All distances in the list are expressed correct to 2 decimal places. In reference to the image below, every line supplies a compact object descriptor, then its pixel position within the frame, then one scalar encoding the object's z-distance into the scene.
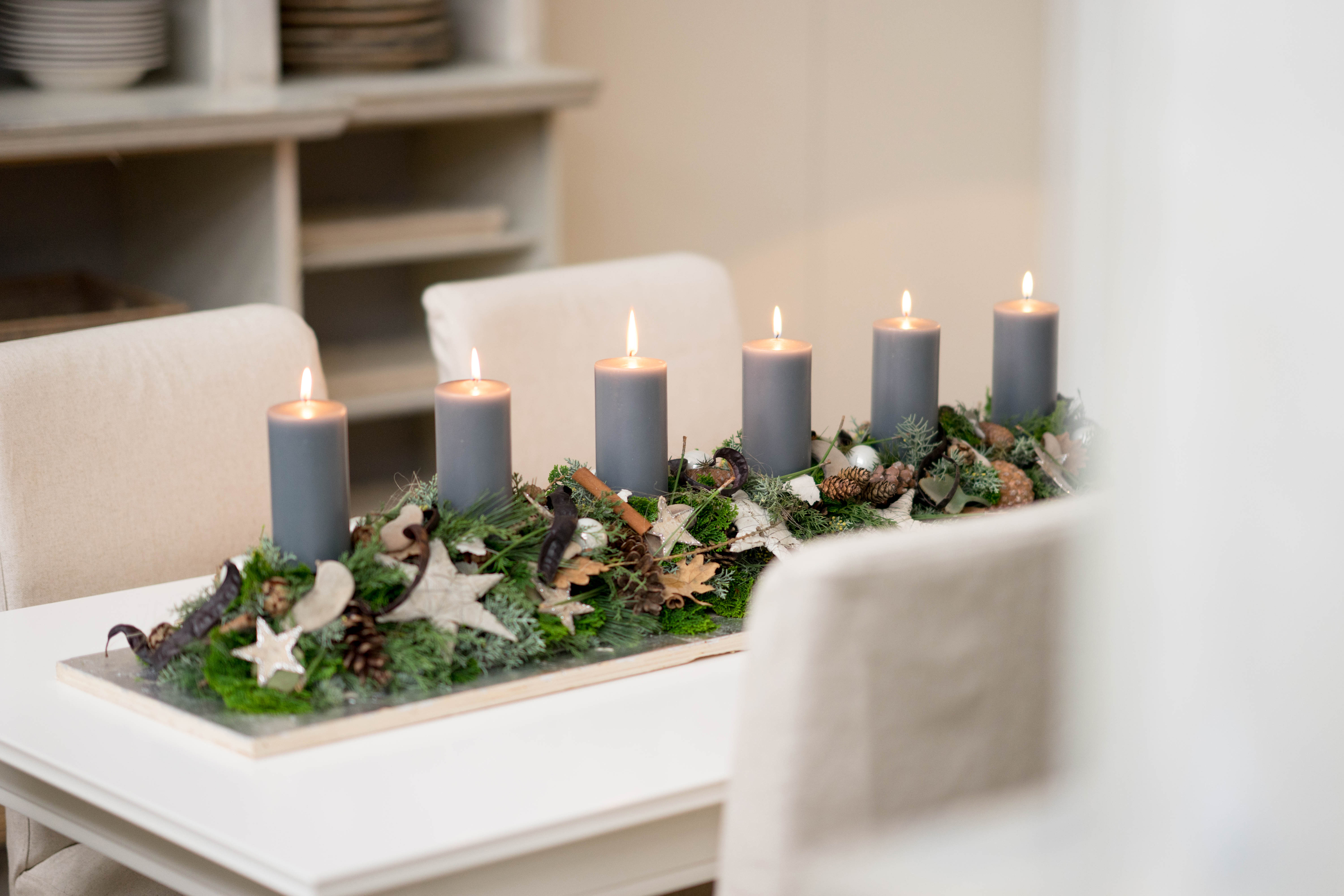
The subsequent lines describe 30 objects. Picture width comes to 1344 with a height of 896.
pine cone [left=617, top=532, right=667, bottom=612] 3.50
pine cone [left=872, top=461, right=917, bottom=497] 3.68
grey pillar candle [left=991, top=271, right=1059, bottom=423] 3.87
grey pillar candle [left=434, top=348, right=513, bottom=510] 3.52
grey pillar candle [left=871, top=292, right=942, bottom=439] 3.80
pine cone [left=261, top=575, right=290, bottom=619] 3.36
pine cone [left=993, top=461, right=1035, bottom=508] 3.69
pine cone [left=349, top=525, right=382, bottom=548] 3.45
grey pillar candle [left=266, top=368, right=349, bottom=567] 3.42
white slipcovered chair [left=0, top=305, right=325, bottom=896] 3.82
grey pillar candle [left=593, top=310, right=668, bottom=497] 3.64
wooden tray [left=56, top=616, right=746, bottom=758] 3.30
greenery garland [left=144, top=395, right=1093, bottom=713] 3.36
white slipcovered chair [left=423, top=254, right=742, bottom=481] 4.20
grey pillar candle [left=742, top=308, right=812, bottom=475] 3.71
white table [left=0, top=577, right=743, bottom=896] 3.17
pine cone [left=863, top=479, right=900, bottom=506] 3.66
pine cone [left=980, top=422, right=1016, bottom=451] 3.79
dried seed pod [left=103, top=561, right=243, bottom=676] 3.38
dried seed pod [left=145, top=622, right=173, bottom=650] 3.43
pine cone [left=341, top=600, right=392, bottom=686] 3.36
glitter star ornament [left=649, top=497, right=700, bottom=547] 3.55
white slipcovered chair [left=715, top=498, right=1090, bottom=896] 3.00
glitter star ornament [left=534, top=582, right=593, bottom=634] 3.45
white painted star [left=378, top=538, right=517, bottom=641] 3.39
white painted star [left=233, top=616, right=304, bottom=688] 3.34
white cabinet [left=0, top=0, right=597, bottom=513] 4.83
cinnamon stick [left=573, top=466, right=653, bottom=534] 3.54
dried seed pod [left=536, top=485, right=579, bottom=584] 3.46
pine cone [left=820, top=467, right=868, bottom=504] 3.65
